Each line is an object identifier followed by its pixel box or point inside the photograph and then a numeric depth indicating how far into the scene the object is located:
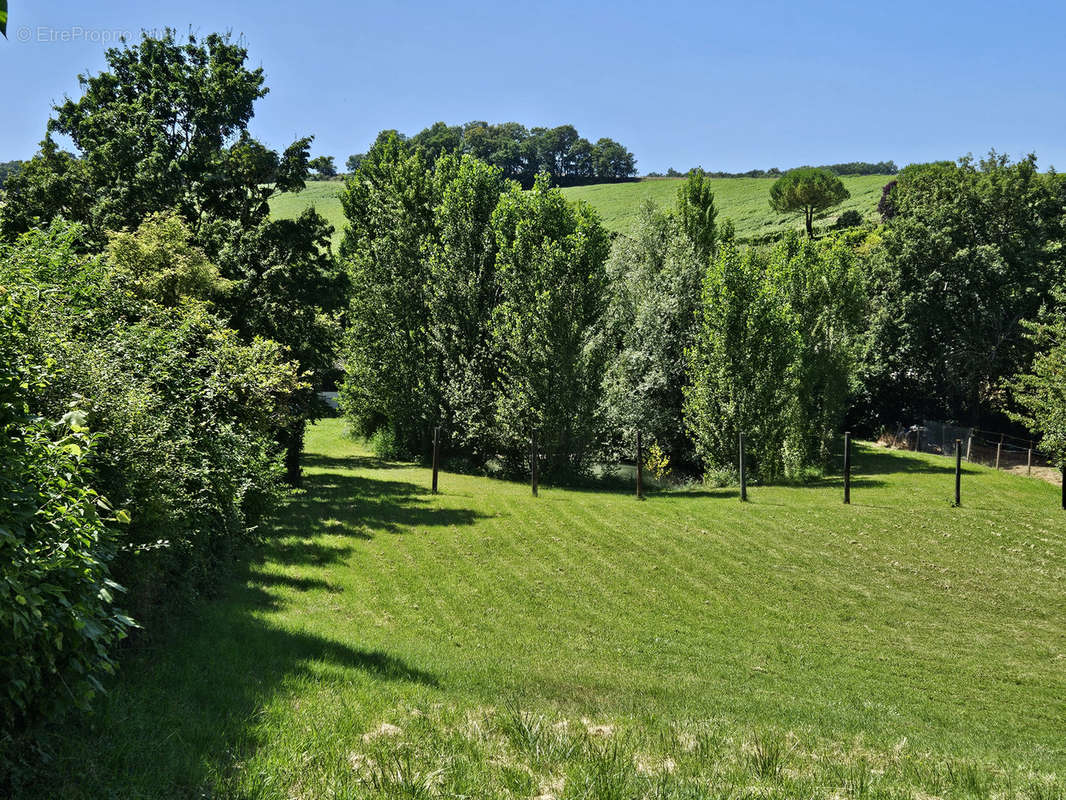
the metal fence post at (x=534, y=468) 26.67
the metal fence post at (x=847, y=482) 24.79
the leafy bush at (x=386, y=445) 40.43
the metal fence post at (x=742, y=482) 25.78
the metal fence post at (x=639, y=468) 26.62
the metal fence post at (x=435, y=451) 25.41
